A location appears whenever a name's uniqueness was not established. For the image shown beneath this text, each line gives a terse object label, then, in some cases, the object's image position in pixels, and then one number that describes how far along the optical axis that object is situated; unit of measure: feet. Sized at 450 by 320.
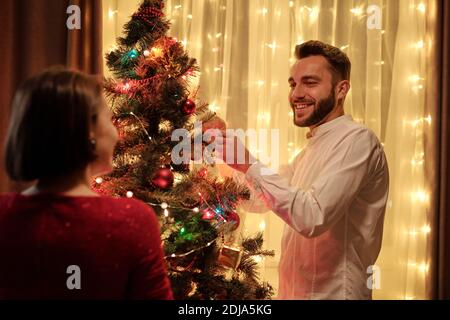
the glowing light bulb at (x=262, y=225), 8.54
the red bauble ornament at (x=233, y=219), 5.58
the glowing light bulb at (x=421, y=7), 8.45
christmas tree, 5.25
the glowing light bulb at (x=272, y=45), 8.59
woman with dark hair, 3.14
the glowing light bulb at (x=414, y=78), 8.54
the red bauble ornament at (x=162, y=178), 5.18
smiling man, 5.42
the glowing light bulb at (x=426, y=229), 8.22
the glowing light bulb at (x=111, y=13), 8.45
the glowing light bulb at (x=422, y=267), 8.35
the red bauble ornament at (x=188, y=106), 5.36
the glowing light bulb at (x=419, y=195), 8.46
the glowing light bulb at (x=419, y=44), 8.45
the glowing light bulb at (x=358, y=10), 8.62
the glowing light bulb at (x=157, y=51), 5.36
